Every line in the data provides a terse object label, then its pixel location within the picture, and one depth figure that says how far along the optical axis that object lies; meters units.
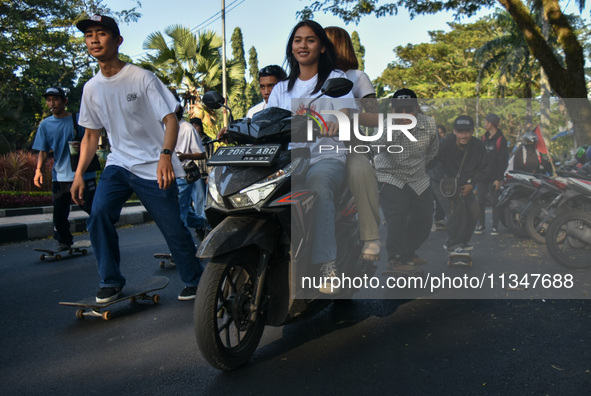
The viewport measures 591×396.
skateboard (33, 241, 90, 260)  6.14
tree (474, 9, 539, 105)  26.16
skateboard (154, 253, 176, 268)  5.81
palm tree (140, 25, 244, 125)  21.20
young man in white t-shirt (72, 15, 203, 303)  3.74
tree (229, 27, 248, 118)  49.50
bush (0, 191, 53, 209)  10.93
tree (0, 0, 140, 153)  15.09
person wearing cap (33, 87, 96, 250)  6.25
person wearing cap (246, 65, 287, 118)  5.70
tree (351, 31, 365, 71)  52.16
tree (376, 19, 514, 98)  33.66
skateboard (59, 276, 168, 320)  3.74
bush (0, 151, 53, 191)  12.55
